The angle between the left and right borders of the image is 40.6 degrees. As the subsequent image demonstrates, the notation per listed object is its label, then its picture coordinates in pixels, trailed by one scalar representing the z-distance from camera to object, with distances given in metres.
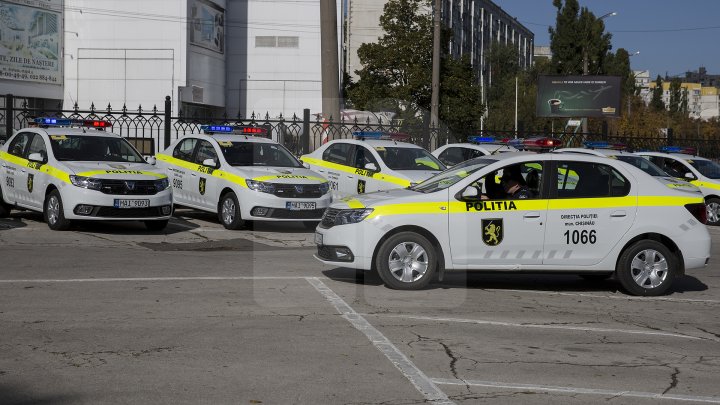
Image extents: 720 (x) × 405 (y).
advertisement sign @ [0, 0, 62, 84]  42.12
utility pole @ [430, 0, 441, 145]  31.03
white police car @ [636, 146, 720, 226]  23.02
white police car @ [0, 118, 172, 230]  15.50
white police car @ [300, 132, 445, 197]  18.38
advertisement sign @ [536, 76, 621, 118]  39.72
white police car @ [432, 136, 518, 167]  22.17
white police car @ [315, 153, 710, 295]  10.75
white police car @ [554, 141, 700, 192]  19.20
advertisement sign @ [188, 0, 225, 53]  49.50
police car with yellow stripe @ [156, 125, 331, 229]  16.75
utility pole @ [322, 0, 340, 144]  25.50
